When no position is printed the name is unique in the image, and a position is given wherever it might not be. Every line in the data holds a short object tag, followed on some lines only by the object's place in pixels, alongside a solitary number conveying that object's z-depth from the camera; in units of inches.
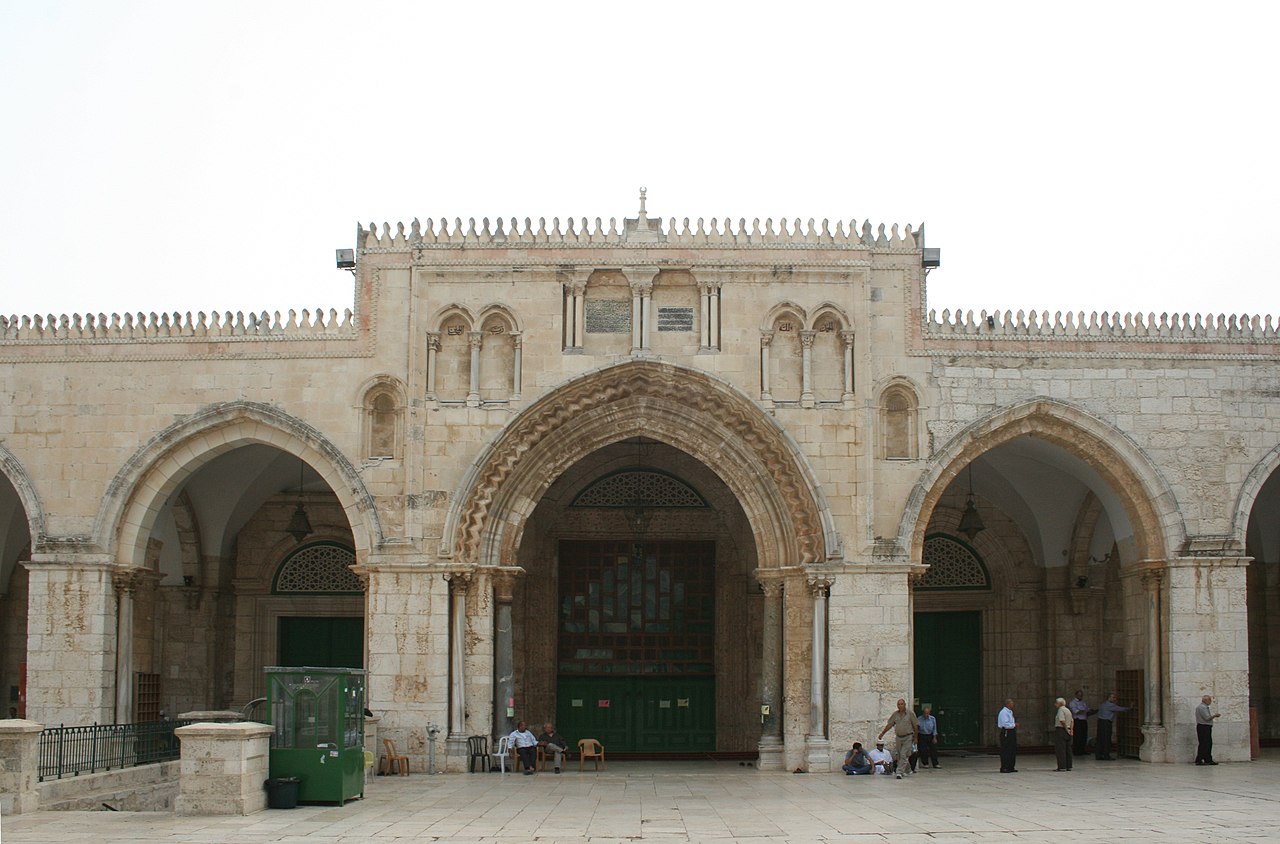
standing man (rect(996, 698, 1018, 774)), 722.2
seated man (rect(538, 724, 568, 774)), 758.5
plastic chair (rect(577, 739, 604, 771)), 761.0
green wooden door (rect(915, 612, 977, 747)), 916.6
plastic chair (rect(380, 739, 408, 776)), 731.4
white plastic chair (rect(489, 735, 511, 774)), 753.0
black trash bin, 558.3
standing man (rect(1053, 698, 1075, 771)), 729.6
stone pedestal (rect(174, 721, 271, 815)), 534.6
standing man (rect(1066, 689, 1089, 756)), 830.5
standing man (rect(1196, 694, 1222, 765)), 737.6
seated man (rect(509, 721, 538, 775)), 748.0
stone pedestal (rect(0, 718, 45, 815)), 548.7
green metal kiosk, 568.1
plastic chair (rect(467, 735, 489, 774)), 751.7
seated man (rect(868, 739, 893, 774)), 724.0
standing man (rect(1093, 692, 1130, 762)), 794.8
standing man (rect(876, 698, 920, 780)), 727.7
